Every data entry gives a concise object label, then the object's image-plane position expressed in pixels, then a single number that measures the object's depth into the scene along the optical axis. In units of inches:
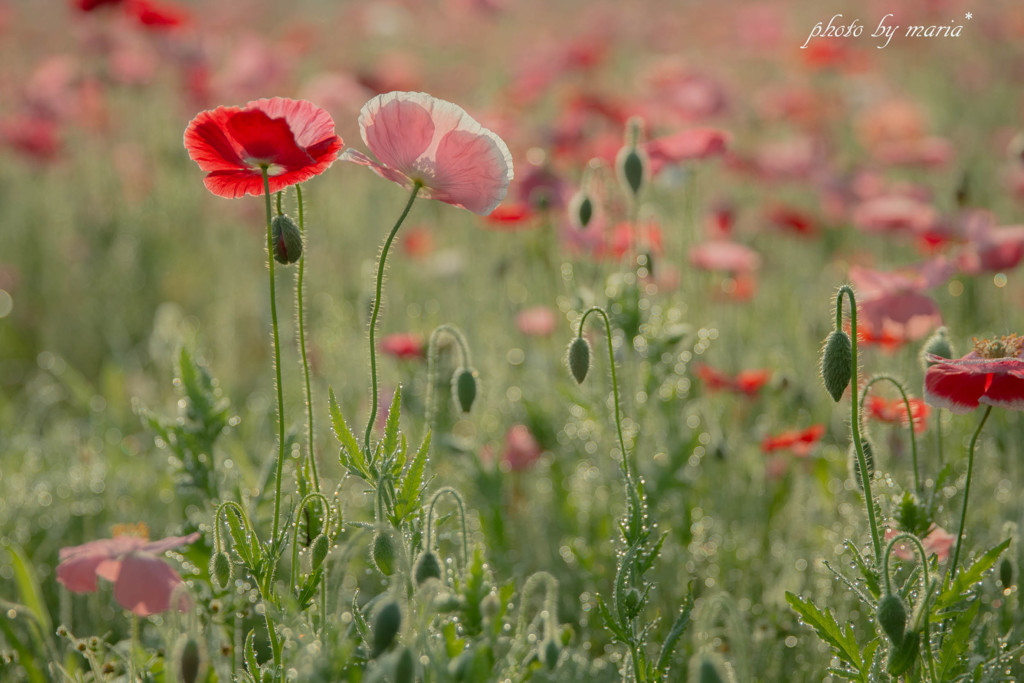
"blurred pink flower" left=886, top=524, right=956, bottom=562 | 84.2
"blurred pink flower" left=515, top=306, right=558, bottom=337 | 95.8
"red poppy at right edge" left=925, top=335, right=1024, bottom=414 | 82.2
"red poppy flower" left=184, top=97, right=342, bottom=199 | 81.7
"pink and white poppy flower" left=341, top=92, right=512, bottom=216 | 82.2
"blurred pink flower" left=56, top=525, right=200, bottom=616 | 83.2
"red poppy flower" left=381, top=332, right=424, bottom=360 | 91.9
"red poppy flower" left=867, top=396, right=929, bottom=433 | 88.2
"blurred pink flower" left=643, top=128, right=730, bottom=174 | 93.3
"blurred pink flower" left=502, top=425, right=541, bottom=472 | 91.9
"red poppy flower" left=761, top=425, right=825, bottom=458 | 88.3
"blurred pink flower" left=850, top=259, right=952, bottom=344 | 89.5
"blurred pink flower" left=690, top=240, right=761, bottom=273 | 100.7
